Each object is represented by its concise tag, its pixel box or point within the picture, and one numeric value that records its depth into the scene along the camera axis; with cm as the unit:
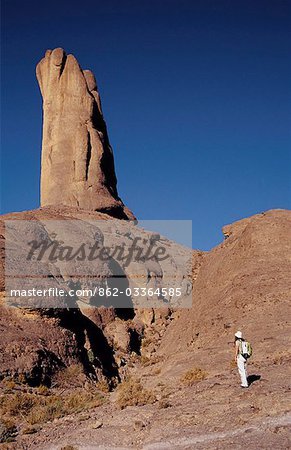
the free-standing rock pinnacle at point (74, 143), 5159
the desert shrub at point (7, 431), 1322
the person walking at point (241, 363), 1411
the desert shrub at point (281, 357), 1647
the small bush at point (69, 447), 1188
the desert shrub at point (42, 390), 1908
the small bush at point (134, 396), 1563
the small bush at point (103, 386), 2047
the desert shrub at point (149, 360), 2496
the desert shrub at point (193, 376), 1678
